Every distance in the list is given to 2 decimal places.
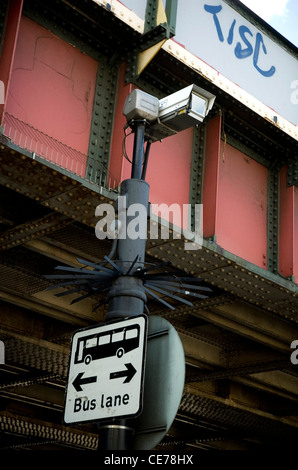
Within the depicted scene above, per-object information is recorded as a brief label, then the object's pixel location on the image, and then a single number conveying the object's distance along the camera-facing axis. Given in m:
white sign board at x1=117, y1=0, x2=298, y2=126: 11.31
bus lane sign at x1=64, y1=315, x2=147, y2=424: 4.30
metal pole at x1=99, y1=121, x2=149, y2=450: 4.39
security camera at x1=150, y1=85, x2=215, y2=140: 5.43
